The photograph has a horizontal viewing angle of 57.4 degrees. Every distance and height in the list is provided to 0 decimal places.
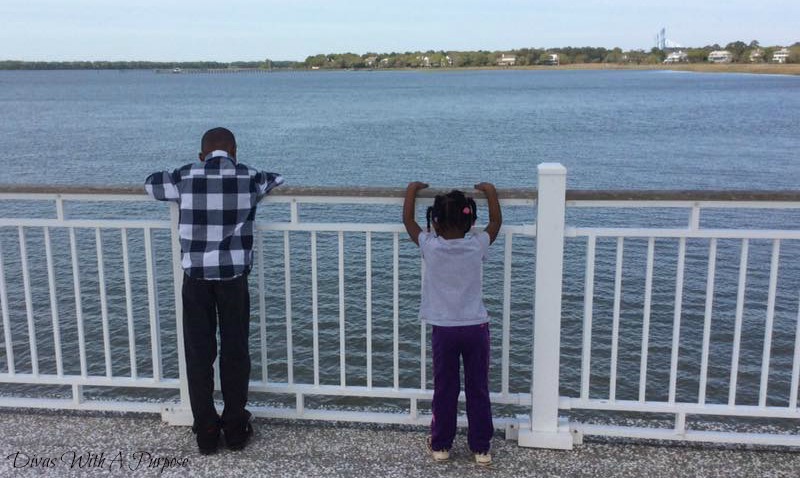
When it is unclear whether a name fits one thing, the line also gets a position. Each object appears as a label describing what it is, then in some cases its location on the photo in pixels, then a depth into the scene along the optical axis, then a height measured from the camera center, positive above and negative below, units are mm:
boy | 3537 -811
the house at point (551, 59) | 188875 +8905
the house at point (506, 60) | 192625 +8787
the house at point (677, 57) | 188888 +9384
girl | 3396 -960
